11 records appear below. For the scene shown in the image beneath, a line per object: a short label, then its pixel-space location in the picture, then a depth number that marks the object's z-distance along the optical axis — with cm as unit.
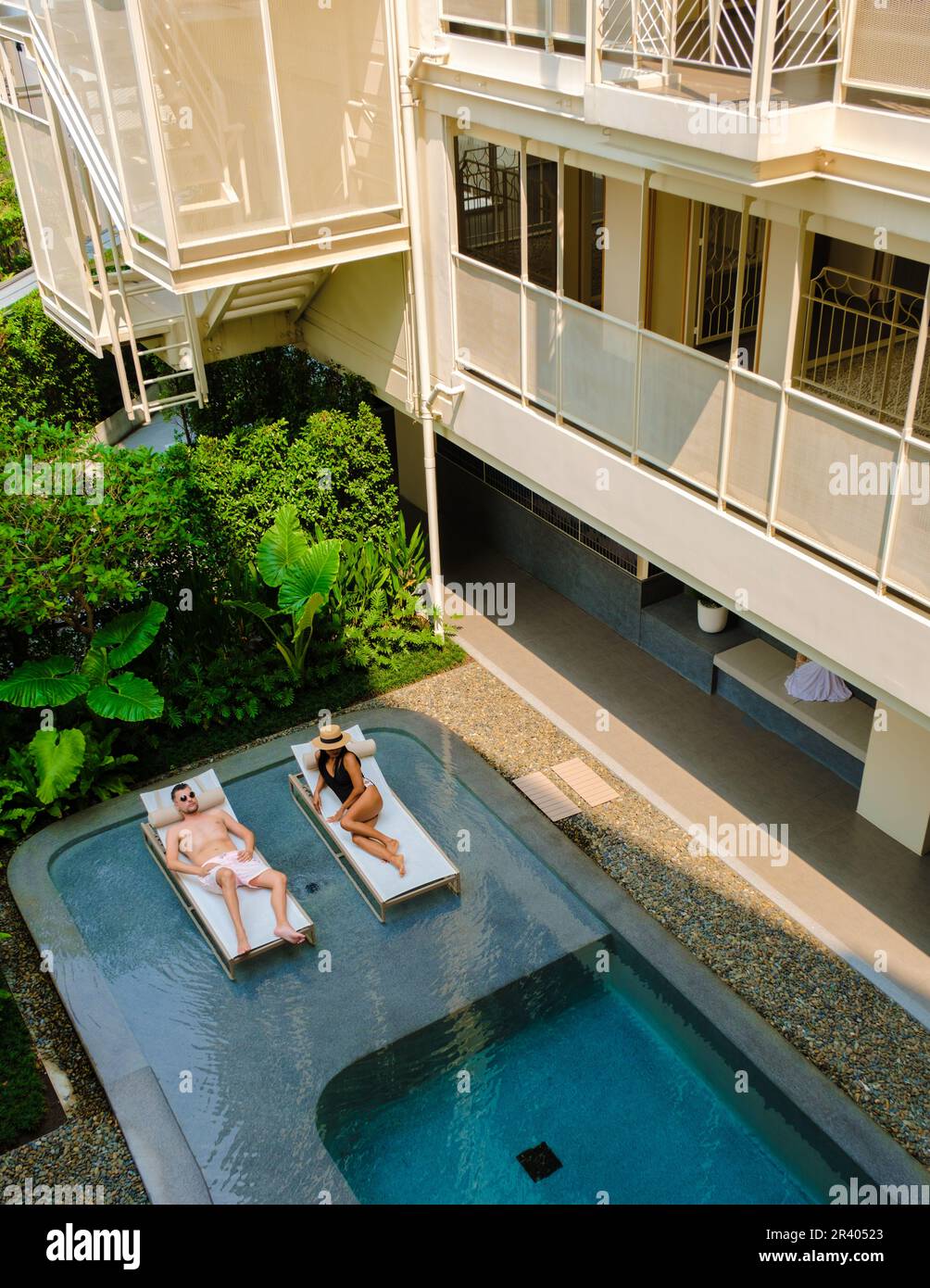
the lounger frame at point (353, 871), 1008
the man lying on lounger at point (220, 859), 977
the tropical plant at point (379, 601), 1338
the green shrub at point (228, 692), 1245
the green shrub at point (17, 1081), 838
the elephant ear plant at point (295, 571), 1251
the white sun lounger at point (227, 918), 957
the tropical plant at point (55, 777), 1097
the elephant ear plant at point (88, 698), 1100
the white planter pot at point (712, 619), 1254
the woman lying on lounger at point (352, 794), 1038
